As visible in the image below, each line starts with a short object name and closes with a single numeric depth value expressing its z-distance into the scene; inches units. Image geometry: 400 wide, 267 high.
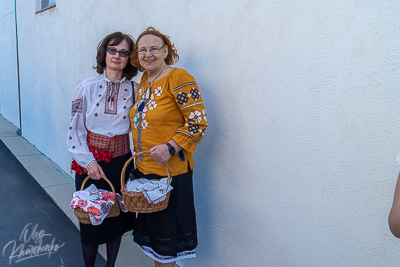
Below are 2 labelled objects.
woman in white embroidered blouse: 87.2
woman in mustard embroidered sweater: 77.1
